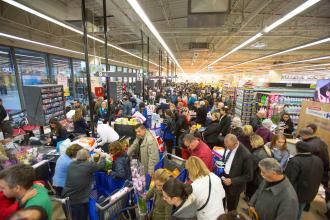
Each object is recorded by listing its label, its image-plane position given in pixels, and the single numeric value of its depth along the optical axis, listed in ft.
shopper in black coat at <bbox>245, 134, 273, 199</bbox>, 10.32
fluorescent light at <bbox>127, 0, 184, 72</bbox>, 10.64
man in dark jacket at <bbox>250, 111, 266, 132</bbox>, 19.09
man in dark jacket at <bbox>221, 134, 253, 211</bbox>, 9.27
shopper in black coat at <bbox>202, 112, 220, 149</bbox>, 15.49
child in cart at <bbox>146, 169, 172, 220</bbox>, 7.15
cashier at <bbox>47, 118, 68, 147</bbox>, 15.19
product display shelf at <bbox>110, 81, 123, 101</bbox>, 43.52
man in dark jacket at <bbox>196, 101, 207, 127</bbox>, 23.54
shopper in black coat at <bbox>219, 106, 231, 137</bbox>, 15.66
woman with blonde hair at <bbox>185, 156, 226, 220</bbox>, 6.98
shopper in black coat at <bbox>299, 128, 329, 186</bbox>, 10.38
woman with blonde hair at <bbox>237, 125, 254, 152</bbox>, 12.84
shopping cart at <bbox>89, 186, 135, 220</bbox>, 7.73
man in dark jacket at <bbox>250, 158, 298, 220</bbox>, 6.33
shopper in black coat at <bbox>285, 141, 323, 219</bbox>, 8.75
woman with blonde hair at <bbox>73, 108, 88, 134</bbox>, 17.61
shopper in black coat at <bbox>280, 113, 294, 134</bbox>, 19.24
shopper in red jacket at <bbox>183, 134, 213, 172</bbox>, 10.39
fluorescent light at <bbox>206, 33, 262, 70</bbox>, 20.63
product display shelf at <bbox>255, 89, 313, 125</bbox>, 24.07
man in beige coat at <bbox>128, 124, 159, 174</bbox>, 11.35
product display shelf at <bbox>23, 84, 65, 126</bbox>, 25.45
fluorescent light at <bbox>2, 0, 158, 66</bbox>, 11.75
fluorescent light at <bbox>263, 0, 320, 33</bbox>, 11.22
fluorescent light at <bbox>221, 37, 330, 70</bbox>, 20.43
